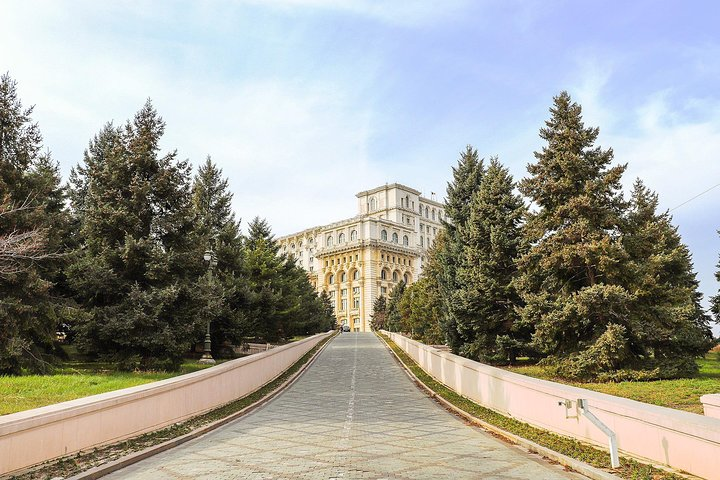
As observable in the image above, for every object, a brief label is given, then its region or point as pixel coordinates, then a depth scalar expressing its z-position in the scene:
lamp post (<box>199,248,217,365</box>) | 20.00
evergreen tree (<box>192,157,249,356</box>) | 27.41
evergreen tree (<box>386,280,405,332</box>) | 71.25
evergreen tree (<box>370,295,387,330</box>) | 94.82
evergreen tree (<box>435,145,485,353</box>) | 26.63
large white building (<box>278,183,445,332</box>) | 109.81
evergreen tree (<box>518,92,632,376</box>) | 16.58
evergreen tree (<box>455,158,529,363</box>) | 22.08
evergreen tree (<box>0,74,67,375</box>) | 15.44
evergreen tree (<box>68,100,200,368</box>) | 17.48
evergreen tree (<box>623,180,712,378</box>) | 16.67
